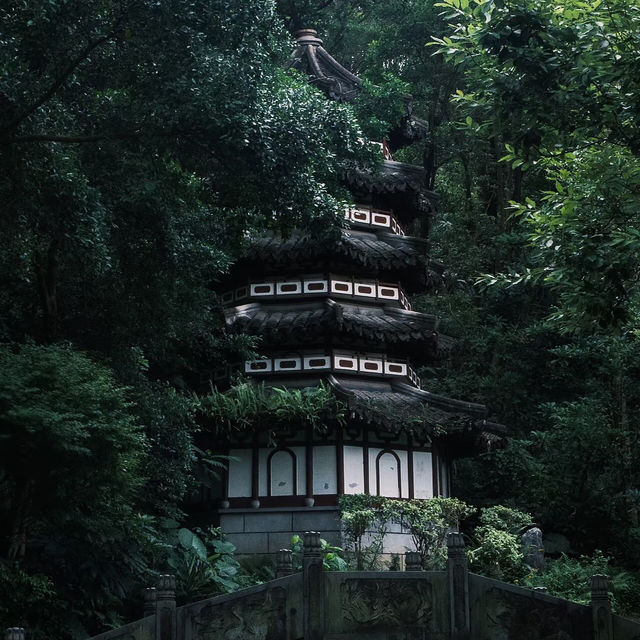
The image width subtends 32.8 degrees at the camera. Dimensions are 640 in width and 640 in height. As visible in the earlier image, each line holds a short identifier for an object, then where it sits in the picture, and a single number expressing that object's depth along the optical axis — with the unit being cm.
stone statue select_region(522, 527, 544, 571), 2347
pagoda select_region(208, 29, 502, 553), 2400
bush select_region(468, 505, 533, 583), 2191
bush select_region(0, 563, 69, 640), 1548
